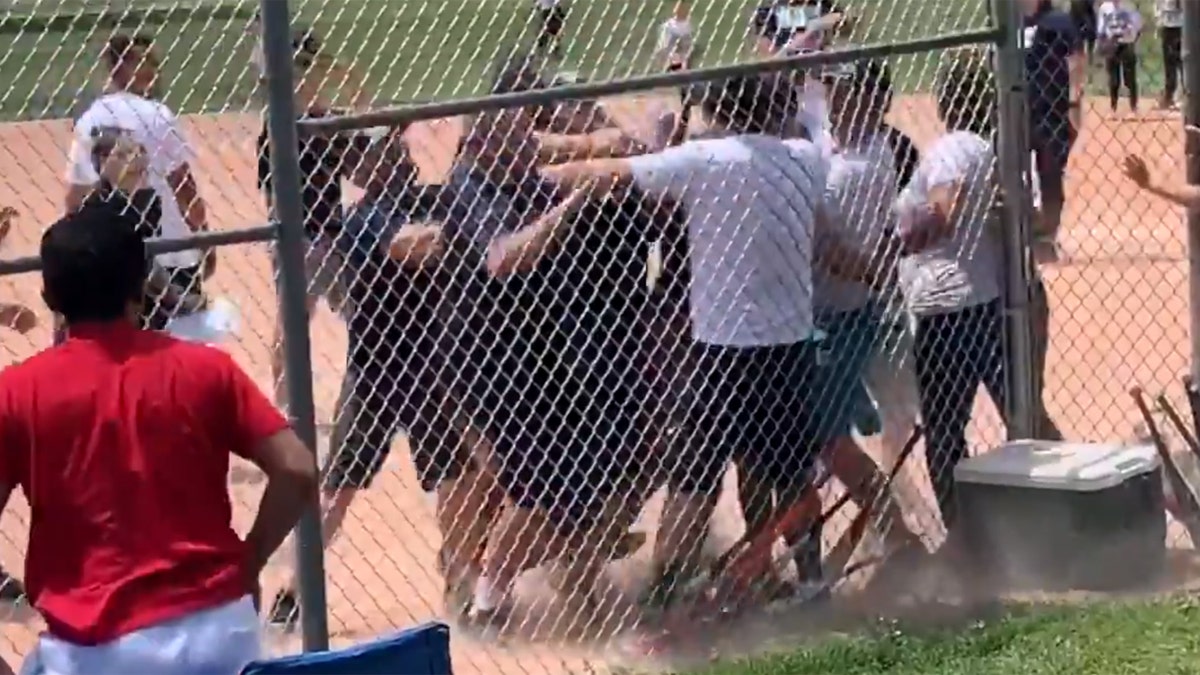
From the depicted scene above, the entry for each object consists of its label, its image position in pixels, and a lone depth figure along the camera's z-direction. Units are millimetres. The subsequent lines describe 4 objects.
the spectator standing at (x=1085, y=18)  13609
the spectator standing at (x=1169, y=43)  17000
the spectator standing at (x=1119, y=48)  18672
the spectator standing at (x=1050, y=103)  9680
